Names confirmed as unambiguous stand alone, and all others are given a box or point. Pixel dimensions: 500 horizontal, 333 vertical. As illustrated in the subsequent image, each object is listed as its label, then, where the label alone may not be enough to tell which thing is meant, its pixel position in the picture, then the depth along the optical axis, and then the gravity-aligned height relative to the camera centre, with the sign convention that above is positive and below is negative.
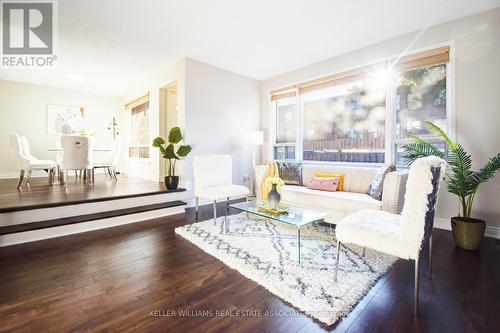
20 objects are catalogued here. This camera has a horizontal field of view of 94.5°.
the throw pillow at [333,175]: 3.43 -0.19
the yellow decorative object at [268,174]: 3.63 -0.19
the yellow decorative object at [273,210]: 2.41 -0.51
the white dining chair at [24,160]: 4.17 +0.04
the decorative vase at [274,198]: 2.50 -0.38
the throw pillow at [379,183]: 2.84 -0.25
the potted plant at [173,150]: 3.98 +0.21
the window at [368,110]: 3.17 +0.87
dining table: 4.79 -0.31
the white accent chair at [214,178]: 3.28 -0.24
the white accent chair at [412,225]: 1.42 -0.43
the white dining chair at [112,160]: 5.39 +0.05
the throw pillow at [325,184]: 3.34 -0.31
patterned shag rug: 1.58 -0.90
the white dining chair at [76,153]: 4.09 +0.18
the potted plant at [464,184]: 2.36 -0.23
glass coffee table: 2.14 -0.53
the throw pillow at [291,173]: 3.88 -0.17
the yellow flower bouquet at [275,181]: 2.49 -0.20
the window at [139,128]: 6.04 +0.96
